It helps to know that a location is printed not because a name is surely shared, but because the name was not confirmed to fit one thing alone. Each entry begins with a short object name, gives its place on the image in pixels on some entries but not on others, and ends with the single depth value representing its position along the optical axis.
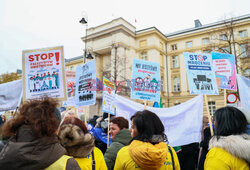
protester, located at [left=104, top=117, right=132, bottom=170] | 2.55
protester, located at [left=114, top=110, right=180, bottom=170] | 2.02
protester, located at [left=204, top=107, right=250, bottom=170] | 1.78
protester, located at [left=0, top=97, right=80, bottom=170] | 1.27
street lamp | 14.27
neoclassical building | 28.12
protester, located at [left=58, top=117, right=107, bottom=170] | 1.88
